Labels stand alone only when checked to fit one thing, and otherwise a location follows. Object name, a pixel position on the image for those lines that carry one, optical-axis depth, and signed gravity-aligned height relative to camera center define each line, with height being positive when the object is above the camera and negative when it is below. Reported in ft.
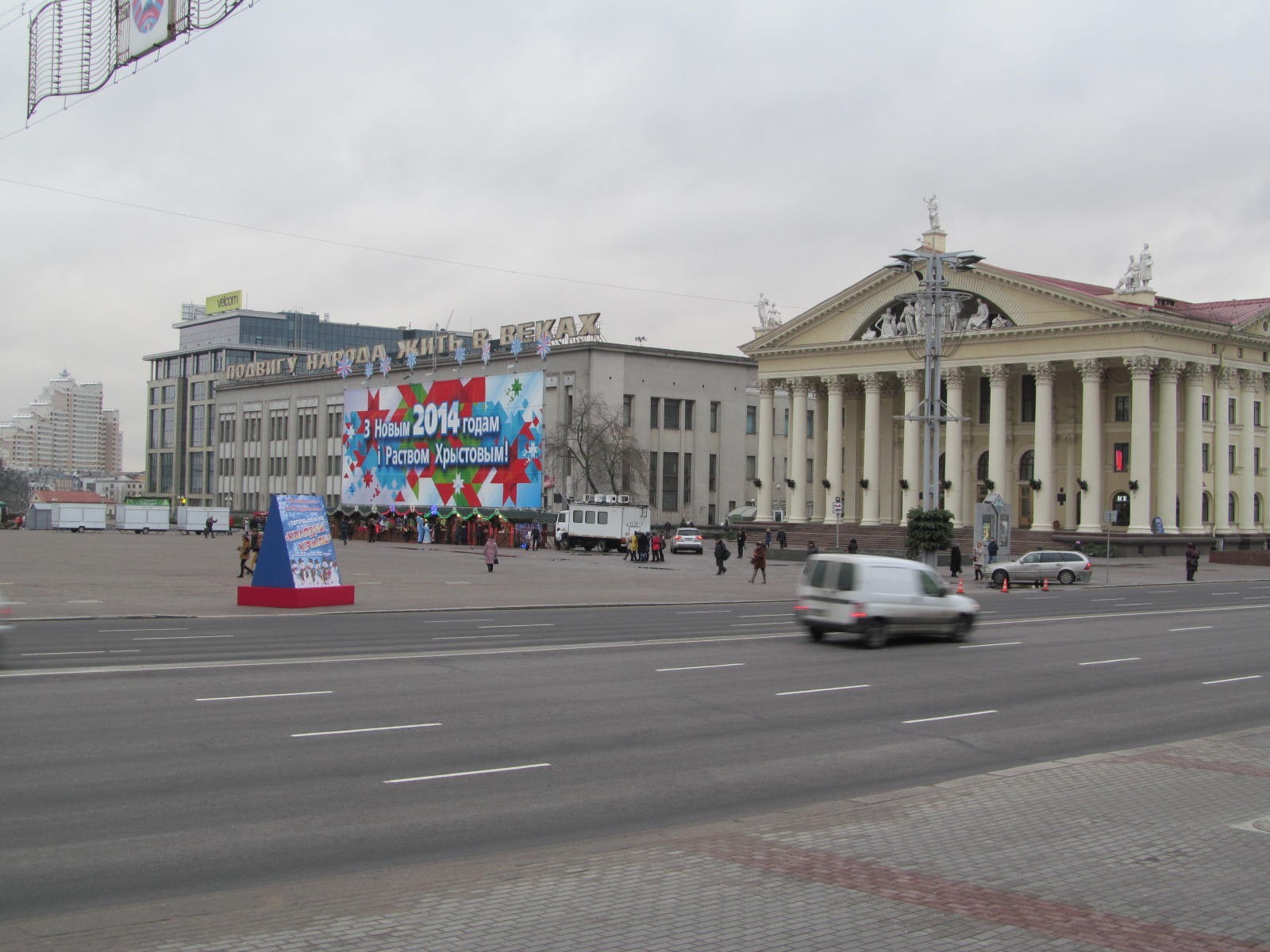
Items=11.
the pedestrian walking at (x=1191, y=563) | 182.91 -5.09
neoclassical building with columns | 234.38 +24.00
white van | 81.56 -5.02
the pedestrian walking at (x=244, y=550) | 140.87 -4.47
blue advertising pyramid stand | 107.65 -4.53
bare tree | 293.84 +14.26
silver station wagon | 171.73 -5.86
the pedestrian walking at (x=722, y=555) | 177.91 -5.06
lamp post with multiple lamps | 156.56 +23.21
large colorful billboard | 305.94 +16.87
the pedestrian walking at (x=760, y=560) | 163.53 -5.25
